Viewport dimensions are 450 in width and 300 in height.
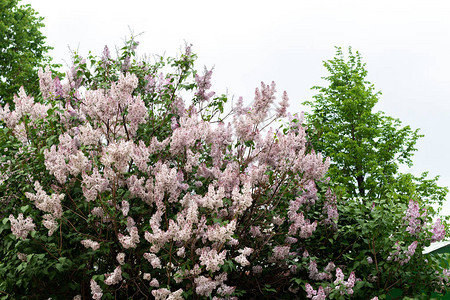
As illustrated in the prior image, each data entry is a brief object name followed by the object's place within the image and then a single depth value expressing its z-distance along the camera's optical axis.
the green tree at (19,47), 17.27
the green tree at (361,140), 19.38
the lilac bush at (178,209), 3.63
